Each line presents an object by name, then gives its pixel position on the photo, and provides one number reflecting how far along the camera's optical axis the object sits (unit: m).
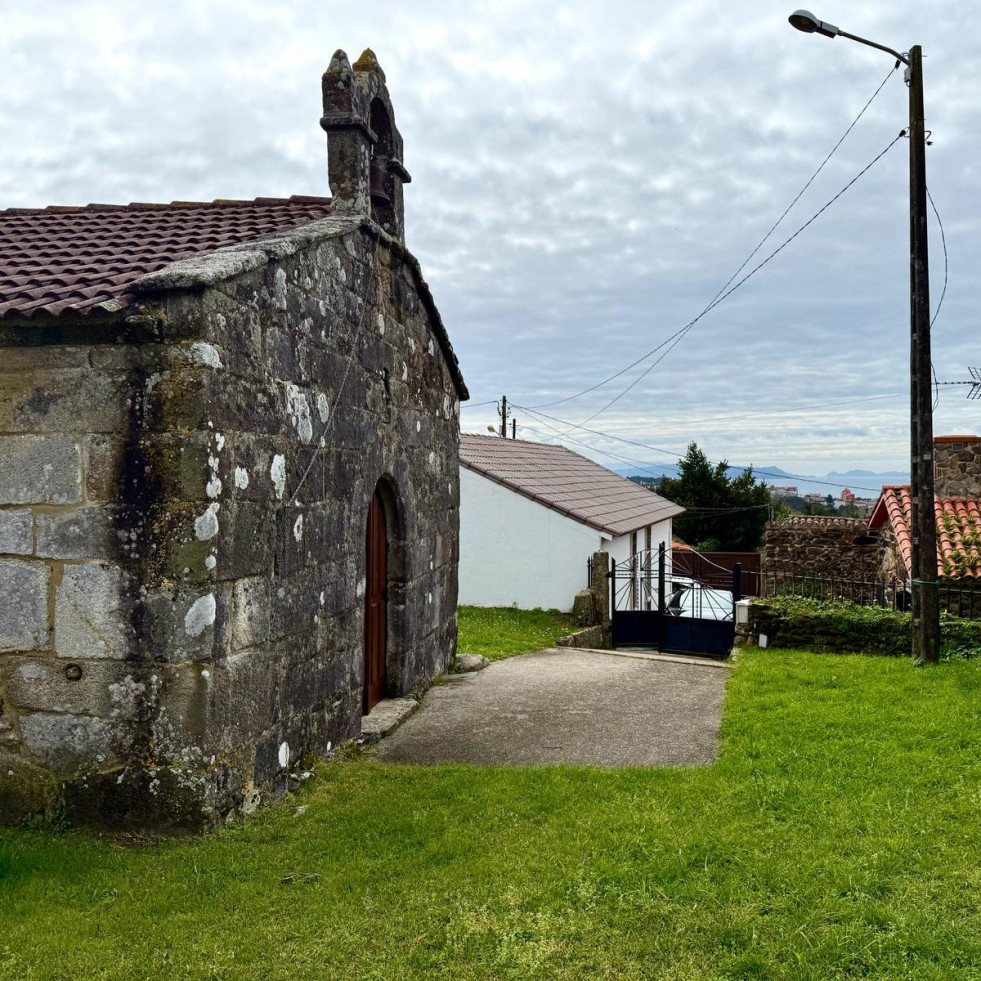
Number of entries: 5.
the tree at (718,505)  37.84
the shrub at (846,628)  10.52
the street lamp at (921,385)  9.76
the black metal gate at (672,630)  12.49
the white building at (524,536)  17.39
